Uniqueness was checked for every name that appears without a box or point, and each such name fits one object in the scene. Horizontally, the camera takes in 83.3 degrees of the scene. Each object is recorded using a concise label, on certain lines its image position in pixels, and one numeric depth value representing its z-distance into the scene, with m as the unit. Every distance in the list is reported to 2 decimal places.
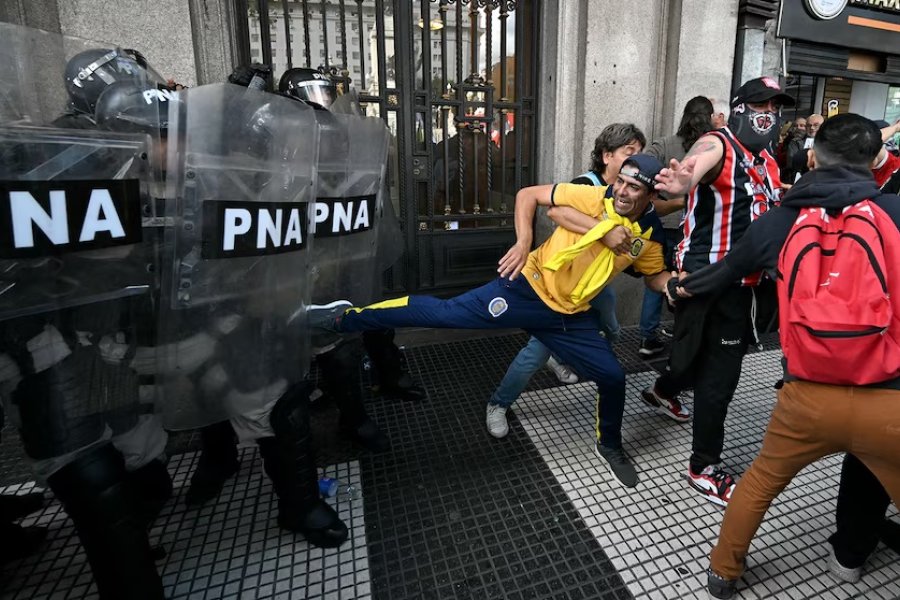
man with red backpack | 1.52
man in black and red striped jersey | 2.29
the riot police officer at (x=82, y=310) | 1.31
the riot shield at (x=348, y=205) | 2.23
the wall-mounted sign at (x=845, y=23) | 5.34
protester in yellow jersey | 2.44
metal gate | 4.03
